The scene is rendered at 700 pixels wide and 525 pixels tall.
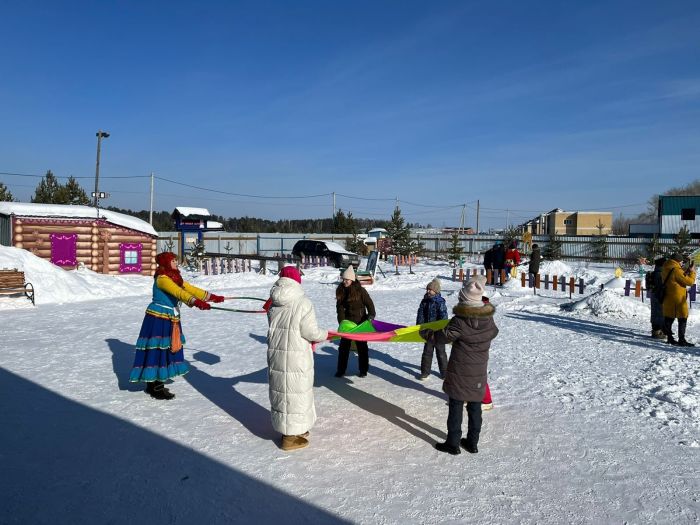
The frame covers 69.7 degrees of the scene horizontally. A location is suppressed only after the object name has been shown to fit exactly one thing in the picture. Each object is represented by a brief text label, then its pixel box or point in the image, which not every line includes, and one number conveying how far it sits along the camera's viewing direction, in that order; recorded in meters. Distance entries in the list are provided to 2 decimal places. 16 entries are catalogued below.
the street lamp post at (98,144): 29.62
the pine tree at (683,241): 27.05
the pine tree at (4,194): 31.94
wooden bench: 13.97
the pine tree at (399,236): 33.69
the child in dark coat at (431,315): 6.94
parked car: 29.62
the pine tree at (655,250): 29.07
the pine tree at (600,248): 34.75
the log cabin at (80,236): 20.02
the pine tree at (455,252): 31.75
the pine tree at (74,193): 32.62
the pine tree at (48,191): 32.12
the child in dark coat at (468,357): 4.54
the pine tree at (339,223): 47.84
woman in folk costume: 5.91
